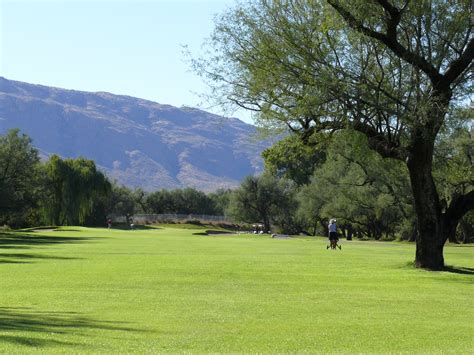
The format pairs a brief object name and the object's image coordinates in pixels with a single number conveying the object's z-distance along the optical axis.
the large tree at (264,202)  116.38
